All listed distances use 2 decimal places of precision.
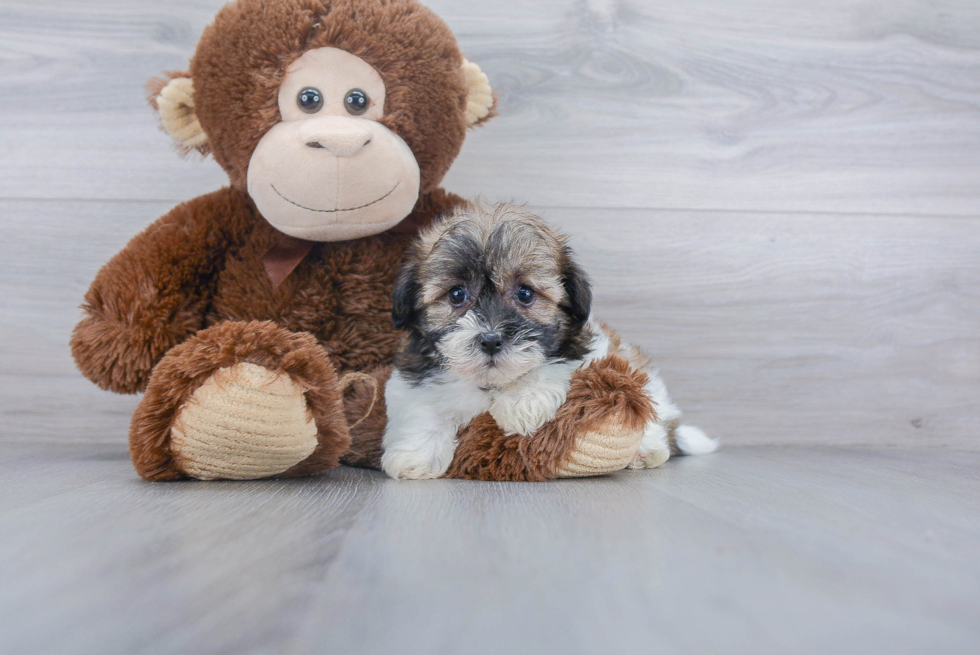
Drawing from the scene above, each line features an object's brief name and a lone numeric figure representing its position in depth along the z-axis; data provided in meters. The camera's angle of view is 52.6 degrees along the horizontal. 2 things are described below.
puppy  0.57
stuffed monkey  0.55
